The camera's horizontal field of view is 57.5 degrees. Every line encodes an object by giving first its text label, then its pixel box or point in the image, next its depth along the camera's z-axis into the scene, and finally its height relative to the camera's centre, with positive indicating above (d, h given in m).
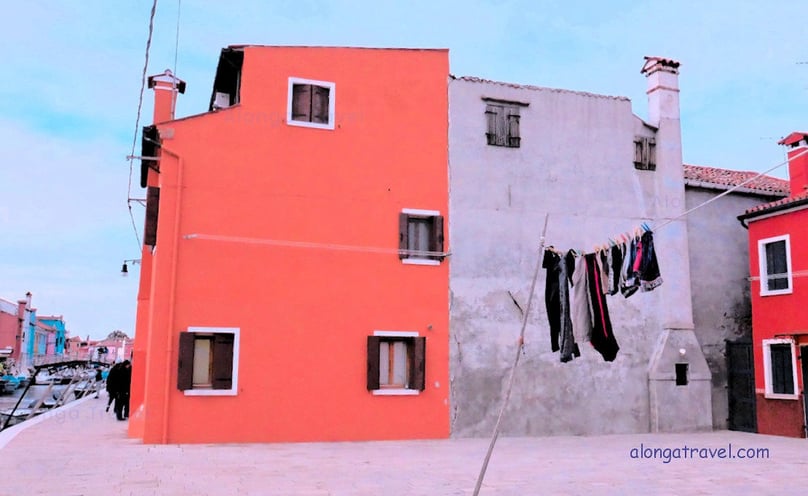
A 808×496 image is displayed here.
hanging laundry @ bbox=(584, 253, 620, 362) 12.62 +0.77
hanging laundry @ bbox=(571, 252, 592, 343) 12.74 +0.87
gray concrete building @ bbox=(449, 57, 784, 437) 16.75 +2.45
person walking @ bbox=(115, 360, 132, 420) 19.70 -1.10
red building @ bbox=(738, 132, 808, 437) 17.03 +1.25
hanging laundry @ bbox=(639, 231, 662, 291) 12.23 +1.49
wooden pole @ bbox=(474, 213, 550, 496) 7.65 -1.18
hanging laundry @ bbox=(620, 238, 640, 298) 12.36 +1.38
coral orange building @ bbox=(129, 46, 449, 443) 14.72 +1.97
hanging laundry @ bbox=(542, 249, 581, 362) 12.90 +1.11
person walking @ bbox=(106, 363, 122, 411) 19.88 -0.91
